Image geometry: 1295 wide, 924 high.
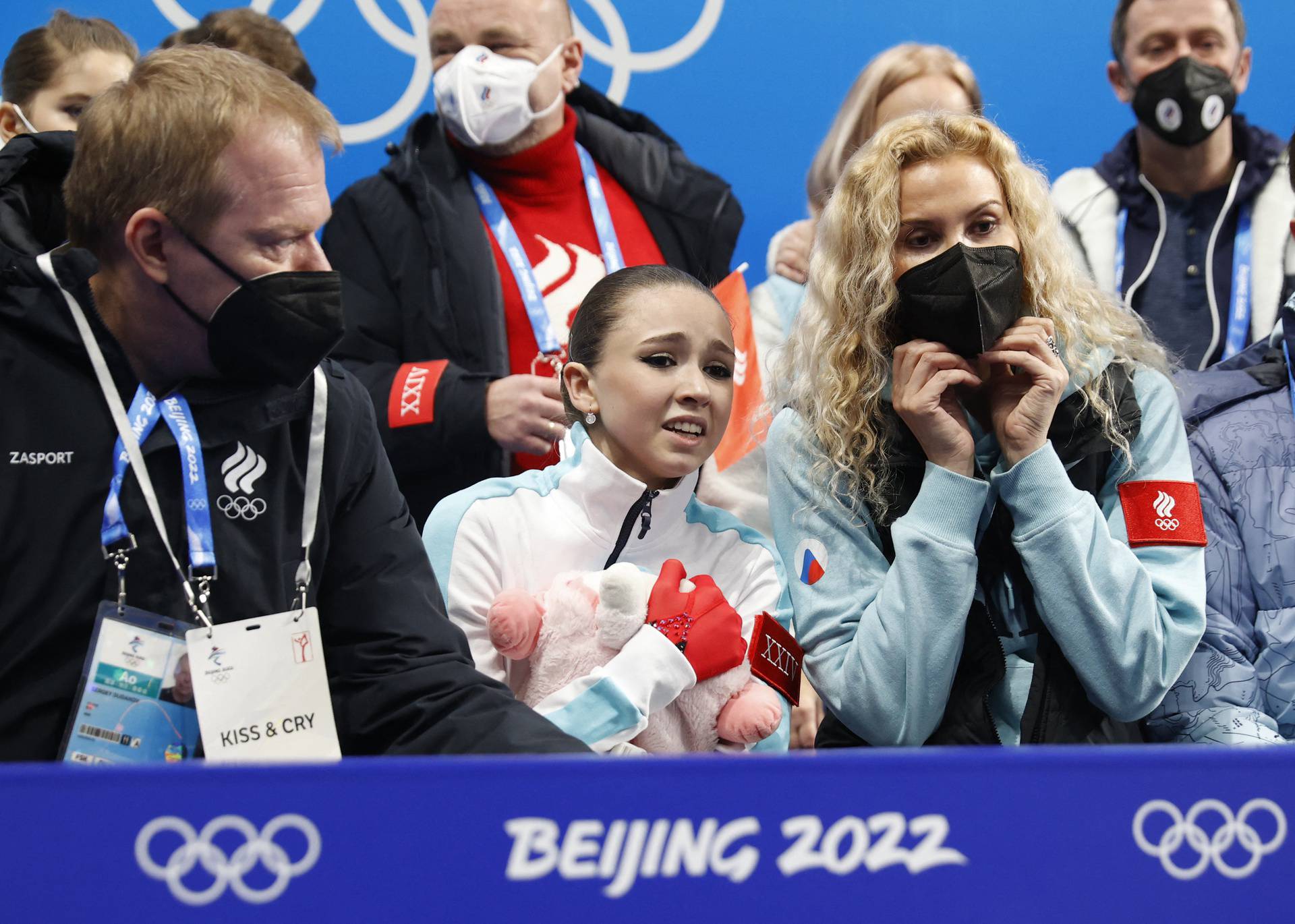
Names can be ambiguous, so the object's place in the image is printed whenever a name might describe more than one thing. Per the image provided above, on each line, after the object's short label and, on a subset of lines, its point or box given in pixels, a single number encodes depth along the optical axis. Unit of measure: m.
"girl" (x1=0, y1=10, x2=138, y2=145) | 6.64
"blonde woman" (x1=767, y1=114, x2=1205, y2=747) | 4.31
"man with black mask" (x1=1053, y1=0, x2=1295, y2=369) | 6.86
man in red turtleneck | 6.07
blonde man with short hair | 3.47
